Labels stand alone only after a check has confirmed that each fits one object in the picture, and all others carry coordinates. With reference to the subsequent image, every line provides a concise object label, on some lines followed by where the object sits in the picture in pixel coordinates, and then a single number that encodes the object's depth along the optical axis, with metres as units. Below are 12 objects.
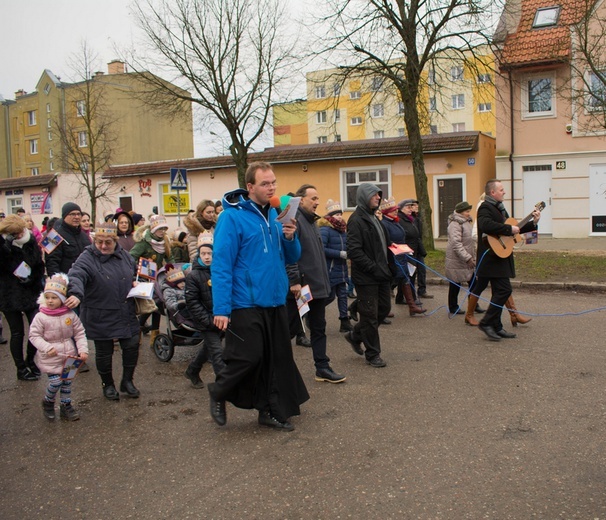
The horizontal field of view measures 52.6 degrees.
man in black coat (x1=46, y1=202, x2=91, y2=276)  7.30
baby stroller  7.18
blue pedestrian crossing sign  16.27
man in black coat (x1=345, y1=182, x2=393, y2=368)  6.51
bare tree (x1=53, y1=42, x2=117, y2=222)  28.58
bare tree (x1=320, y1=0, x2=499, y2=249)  16.55
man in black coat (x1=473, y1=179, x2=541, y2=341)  7.67
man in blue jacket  4.65
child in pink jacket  5.23
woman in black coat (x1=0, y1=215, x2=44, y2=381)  6.68
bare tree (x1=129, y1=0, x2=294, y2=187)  22.75
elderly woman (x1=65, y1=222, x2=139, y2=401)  5.71
